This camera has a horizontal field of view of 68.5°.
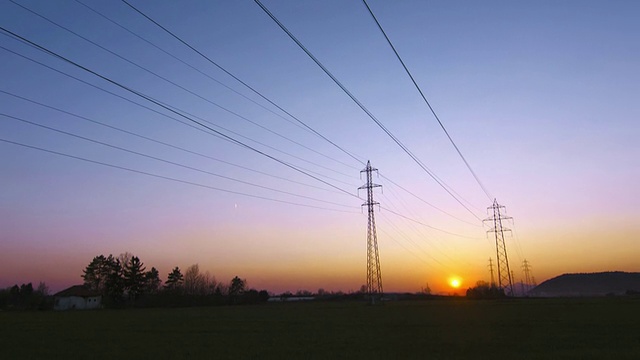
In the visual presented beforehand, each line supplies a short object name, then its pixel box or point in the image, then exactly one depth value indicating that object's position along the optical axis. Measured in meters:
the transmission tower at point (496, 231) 88.04
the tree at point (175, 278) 148.82
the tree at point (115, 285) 116.75
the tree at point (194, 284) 157.31
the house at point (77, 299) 113.00
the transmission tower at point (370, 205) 66.62
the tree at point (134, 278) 119.67
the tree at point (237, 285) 179.44
